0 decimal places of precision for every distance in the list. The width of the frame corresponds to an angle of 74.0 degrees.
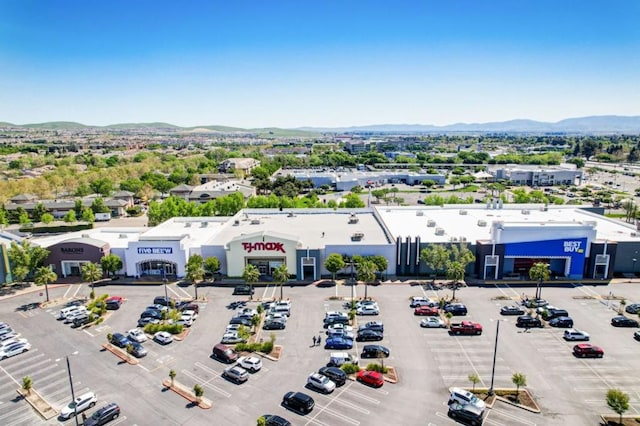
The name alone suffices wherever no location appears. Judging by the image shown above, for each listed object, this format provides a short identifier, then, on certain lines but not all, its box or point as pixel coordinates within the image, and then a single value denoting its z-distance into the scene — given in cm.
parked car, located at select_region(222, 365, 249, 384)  3669
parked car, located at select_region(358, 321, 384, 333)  4502
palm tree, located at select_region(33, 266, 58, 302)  5556
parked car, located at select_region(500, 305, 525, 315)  4953
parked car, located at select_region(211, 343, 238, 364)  3994
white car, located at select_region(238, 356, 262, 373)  3847
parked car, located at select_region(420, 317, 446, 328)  4644
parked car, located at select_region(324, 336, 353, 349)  4209
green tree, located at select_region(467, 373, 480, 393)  3441
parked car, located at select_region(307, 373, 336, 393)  3517
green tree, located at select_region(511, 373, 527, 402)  3378
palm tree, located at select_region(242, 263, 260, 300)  5494
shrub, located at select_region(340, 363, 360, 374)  3753
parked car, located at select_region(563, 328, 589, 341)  4334
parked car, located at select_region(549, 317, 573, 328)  4619
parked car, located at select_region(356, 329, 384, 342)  4356
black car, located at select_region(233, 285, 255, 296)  5592
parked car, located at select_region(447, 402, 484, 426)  3119
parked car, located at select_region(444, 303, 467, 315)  4944
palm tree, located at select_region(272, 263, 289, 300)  5441
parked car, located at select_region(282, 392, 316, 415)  3259
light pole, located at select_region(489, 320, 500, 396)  3461
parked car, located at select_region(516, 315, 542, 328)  4641
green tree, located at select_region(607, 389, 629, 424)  3047
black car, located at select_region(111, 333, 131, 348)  4297
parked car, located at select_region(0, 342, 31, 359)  4166
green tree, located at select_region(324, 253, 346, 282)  5844
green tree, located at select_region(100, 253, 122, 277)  6119
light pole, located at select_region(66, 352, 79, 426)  3075
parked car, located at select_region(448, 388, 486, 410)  3256
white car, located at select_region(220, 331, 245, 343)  4356
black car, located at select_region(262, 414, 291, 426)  3042
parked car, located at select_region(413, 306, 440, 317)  4941
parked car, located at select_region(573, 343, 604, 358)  4034
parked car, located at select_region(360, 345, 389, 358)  4047
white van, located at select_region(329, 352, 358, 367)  3884
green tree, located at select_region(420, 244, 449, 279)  5832
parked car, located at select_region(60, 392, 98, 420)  3253
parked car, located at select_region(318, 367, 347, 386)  3647
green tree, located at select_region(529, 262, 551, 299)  5425
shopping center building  6081
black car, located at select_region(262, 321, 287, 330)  4634
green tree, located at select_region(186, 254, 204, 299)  5566
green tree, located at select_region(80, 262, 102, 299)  5684
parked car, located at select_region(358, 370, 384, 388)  3588
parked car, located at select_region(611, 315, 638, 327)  4678
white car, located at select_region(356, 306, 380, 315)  4991
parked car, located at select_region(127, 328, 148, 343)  4412
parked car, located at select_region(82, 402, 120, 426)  3117
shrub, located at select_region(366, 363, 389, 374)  3753
